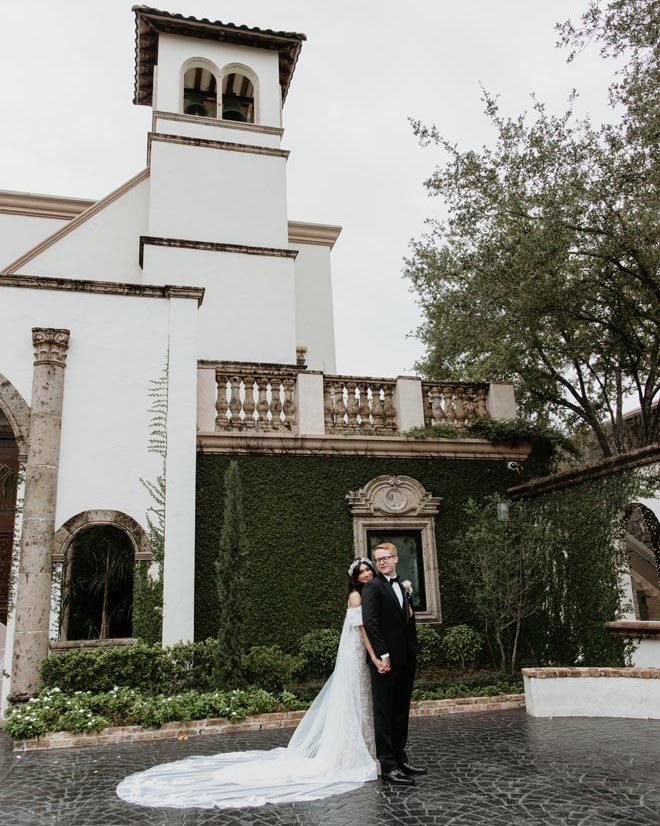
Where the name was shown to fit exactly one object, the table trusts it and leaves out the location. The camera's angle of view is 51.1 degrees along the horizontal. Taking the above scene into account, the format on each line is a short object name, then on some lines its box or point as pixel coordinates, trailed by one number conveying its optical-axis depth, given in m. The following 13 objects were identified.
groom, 6.10
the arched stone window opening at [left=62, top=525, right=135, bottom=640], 11.14
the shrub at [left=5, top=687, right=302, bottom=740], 8.38
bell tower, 16.22
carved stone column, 10.04
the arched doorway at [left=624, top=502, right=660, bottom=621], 16.45
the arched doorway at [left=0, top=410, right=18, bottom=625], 14.06
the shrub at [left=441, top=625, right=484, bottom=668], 11.65
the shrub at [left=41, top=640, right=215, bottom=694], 9.38
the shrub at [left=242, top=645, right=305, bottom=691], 9.88
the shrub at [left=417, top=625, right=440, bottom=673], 11.52
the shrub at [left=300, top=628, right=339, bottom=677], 11.09
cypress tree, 9.39
